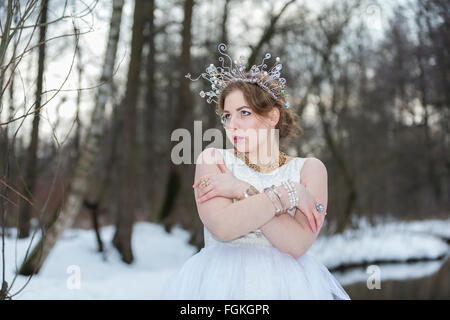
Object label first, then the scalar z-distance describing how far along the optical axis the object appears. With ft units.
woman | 6.23
